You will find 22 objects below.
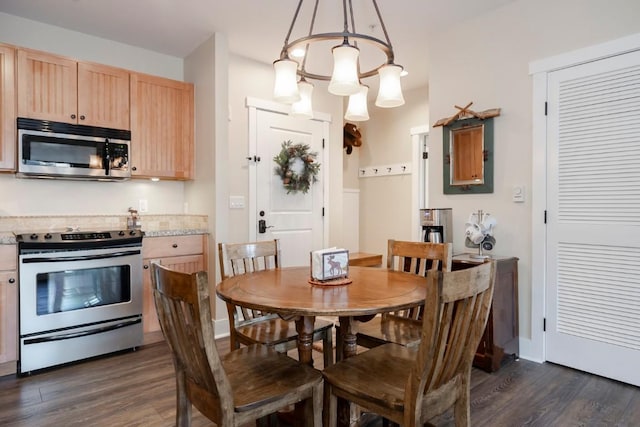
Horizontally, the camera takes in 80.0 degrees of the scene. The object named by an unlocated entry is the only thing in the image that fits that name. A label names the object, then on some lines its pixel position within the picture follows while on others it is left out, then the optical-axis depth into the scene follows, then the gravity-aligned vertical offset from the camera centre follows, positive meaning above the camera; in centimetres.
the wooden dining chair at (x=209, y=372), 119 -63
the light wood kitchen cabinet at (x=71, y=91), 290 +97
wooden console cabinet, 256 -76
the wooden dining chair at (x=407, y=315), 194 -63
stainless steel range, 260 -62
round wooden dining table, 139 -35
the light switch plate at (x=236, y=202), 376 +9
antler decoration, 293 +77
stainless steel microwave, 289 +48
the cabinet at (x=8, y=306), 254 -64
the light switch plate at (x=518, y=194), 281 +12
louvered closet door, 236 -5
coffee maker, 305 -12
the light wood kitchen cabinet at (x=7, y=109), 279 +75
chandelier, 177 +67
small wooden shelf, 451 -60
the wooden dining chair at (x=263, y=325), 195 -64
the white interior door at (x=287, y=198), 403 +14
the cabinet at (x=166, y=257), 319 -41
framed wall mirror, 299 +44
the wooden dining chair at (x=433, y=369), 116 -59
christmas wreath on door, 413 +49
